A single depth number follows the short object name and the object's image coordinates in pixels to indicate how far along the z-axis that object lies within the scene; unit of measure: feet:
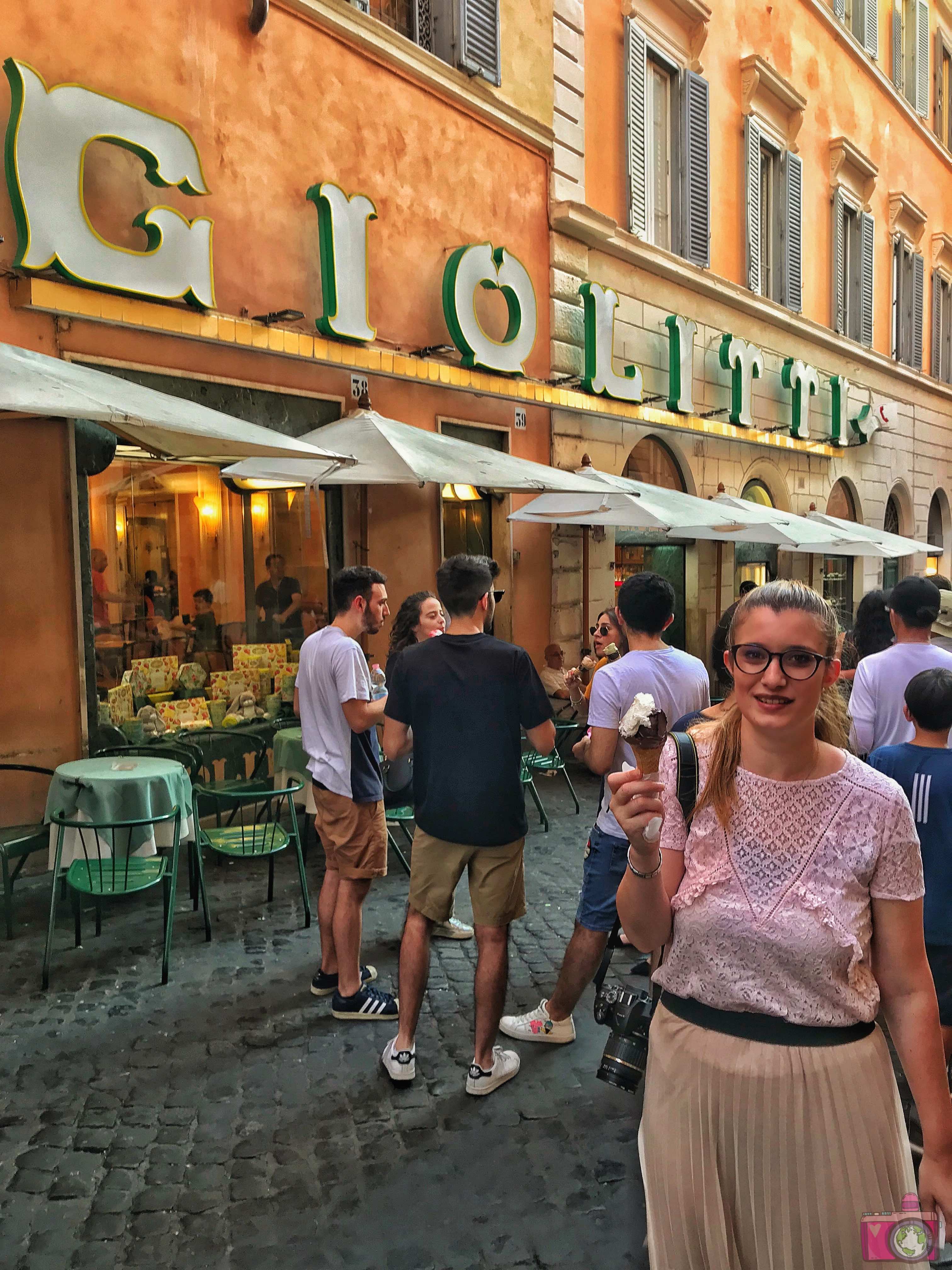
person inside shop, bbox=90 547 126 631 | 20.18
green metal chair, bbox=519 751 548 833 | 21.31
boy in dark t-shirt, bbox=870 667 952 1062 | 9.64
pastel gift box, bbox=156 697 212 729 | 21.29
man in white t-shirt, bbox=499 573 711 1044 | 11.39
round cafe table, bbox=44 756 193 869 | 15.20
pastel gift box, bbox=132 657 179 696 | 21.48
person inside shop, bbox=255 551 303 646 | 24.36
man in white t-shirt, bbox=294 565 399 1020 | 12.84
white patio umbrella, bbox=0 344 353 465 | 13.20
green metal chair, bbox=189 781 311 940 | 15.57
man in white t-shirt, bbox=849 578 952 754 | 13.64
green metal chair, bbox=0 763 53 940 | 15.29
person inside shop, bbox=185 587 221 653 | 22.81
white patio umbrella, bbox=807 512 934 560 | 40.16
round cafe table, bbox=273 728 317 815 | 19.16
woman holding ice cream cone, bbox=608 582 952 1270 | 5.28
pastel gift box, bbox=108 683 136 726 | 20.49
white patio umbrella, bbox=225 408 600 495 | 19.97
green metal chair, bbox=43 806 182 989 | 13.84
